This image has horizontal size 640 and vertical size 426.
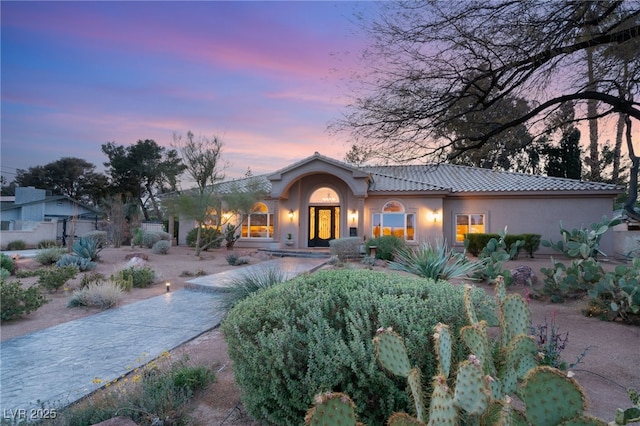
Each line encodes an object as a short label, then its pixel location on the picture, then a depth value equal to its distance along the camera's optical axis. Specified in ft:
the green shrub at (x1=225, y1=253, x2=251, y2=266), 51.76
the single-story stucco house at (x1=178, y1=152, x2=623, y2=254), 62.59
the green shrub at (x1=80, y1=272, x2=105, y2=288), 31.47
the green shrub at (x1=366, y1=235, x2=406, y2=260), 54.13
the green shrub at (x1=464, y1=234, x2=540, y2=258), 56.54
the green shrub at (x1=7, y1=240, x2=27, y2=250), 70.55
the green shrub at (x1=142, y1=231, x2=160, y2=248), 70.28
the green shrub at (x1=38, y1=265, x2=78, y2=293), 31.14
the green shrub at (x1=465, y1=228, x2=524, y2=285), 27.86
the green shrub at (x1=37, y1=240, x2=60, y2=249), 72.99
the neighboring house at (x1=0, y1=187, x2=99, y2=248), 76.89
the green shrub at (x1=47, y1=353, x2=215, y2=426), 10.02
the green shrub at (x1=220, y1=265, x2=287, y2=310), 23.07
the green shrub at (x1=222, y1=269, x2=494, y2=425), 9.41
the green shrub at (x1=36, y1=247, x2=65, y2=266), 45.98
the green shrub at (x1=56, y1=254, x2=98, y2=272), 41.86
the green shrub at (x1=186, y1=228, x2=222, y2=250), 68.39
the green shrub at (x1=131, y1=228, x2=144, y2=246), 71.36
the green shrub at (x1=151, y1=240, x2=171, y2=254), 60.80
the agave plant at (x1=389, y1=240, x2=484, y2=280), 27.25
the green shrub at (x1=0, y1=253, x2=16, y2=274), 39.60
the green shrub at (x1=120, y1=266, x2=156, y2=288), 34.14
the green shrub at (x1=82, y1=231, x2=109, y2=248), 64.14
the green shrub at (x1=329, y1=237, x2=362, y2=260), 58.44
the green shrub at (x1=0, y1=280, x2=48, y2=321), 22.79
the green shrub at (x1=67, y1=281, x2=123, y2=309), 26.40
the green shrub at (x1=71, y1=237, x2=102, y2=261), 45.32
